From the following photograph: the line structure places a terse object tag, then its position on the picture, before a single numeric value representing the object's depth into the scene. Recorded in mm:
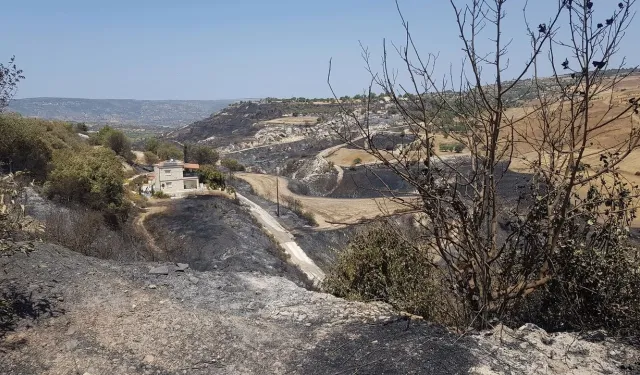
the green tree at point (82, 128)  48894
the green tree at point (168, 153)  49984
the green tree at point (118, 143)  40344
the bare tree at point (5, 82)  15010
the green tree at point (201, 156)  54375
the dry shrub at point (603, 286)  5332
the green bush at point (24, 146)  23516
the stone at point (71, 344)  5207
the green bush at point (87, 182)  22688
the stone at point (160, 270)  7477
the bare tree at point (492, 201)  4461
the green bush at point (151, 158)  45656
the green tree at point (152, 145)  51475
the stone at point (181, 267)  7719
